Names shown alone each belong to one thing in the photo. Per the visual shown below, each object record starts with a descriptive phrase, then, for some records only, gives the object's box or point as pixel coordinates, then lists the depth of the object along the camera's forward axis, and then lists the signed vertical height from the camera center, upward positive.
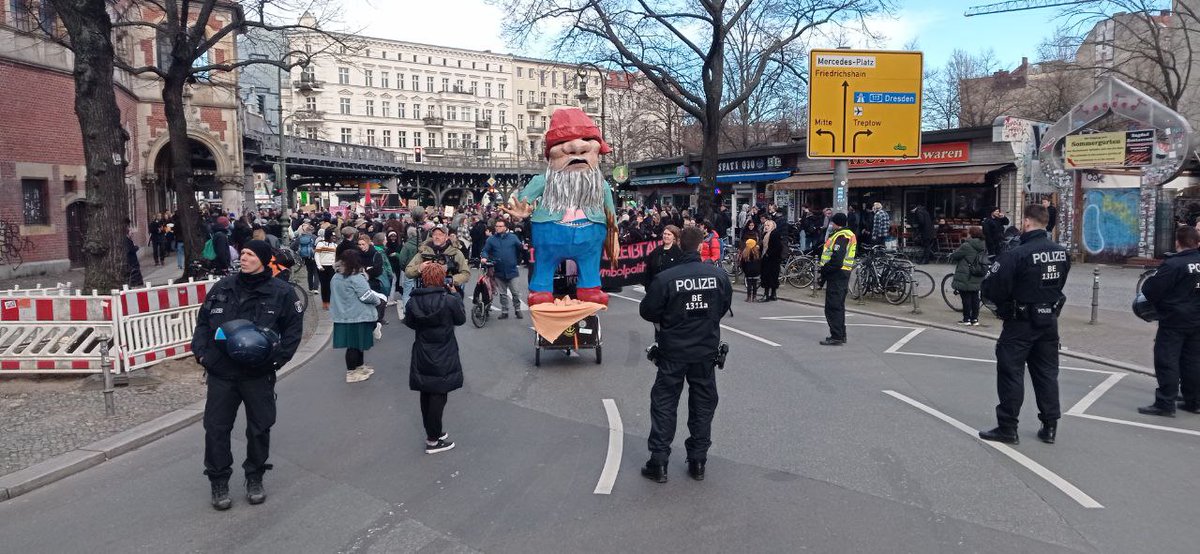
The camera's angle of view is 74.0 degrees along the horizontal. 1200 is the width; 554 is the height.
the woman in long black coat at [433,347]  6.24 -0.96
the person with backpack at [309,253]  17.67 -0.62
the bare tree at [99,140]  9.30 +1.06
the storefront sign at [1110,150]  18.86 +1.73
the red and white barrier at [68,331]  8.80 -1.16
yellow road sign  15.82 +2.37
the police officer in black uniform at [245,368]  5.22 -0.94
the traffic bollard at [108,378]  7.45 -1.43
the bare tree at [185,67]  15.98 +3.32
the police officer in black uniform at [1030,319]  6.27 -0.77
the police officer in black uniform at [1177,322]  7.05 -0.91
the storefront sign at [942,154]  22.92 +1.97
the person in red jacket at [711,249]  13.80 -0.45
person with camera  10.72 -0.40
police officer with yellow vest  10.67 -0.68
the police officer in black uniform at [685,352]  5.52 -0.89
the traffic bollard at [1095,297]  11.80 -1.13
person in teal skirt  8.84 -0.92
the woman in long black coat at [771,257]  15.22 -0.67
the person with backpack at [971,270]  11.88 -0.73
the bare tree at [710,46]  20.31 +4.68
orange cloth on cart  9.17 -1.07
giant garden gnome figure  9.77 +0.23
